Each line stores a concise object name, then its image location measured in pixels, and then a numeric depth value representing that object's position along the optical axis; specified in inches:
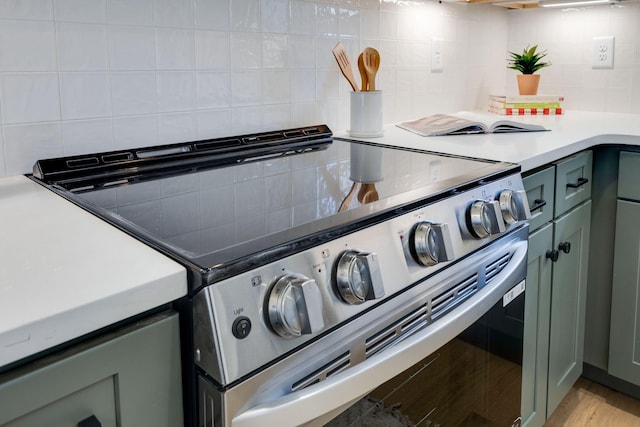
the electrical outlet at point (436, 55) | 79.3
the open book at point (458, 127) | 64.2
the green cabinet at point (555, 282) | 56.1
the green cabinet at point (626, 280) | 65.1
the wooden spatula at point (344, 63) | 61.8
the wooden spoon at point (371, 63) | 62.7
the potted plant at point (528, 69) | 85.8
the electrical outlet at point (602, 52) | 85.4
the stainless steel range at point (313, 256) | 25.8
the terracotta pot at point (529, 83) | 85.7
